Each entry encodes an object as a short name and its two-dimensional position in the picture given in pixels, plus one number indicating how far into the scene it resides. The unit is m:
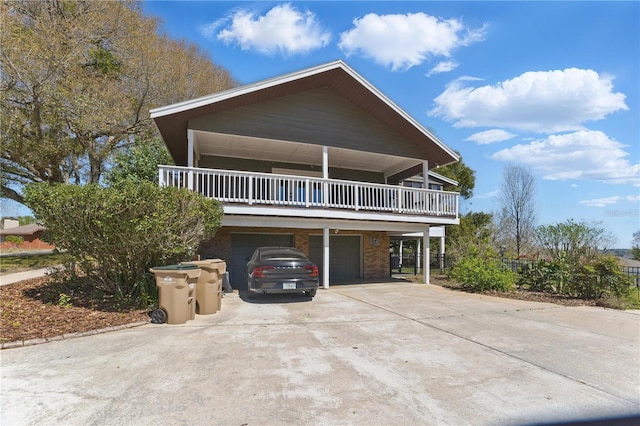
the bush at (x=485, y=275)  12.14
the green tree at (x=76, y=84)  14.56
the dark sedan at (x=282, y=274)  9.03
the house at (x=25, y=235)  48.45
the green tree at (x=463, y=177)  30.27
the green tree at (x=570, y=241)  11.45
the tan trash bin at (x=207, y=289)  7.90
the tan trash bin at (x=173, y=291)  6.83
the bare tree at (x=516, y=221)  28.19
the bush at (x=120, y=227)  7.02
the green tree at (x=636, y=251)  15.01
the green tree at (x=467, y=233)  18.08
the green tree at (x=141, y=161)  17.94
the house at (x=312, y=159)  11.77
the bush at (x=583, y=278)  10.38
